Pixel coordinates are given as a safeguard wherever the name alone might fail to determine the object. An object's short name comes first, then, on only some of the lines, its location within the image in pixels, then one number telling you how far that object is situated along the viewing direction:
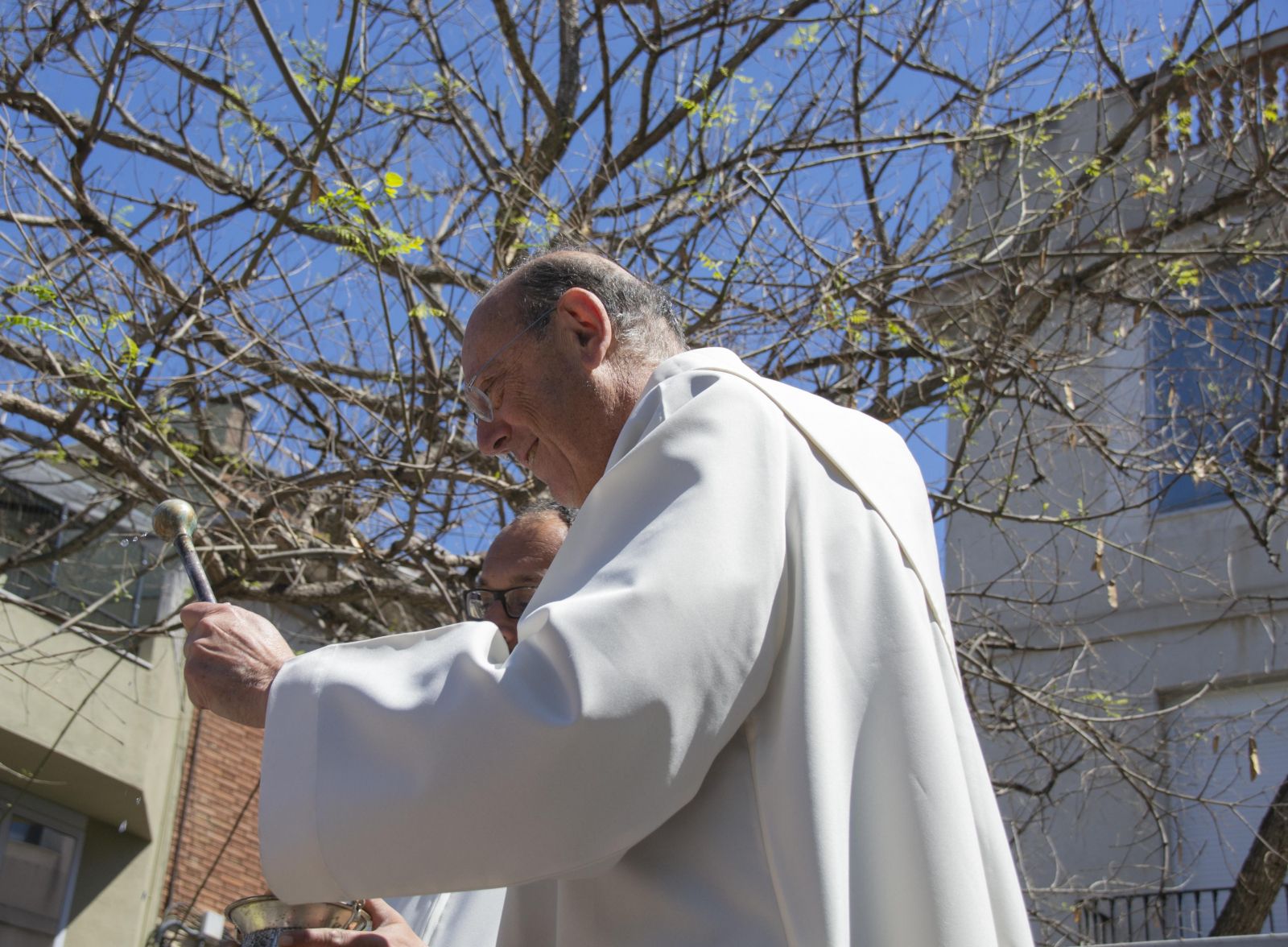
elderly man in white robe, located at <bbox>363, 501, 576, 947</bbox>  3.29
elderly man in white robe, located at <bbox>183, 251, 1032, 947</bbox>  1.68
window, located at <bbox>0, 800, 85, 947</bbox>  10.97
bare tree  6.68
